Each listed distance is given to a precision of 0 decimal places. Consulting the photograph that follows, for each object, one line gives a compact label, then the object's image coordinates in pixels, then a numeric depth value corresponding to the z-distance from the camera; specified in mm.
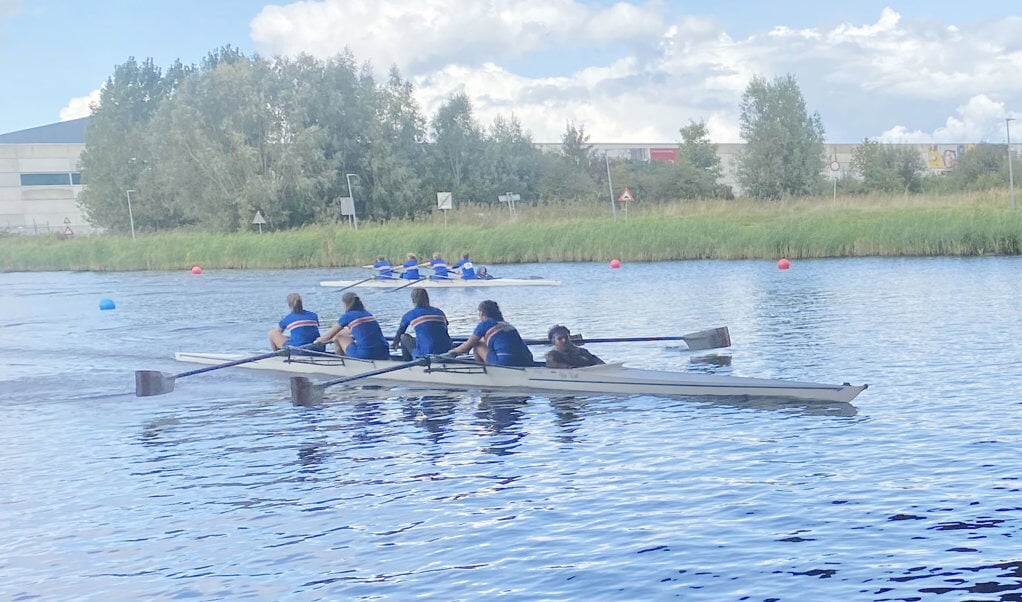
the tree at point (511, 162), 73688
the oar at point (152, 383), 16266
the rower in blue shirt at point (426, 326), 16188
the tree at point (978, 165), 61188
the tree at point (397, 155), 67188
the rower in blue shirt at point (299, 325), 17766
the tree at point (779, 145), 65500
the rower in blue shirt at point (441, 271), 35188
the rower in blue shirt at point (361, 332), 16922
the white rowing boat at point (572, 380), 13664
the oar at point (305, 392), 14594
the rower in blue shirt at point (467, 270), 34469
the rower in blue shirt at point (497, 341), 15633
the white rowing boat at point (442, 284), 32938
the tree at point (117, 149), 75438
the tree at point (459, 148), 72188
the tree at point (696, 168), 71188
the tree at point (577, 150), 81625
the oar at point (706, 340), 17281
